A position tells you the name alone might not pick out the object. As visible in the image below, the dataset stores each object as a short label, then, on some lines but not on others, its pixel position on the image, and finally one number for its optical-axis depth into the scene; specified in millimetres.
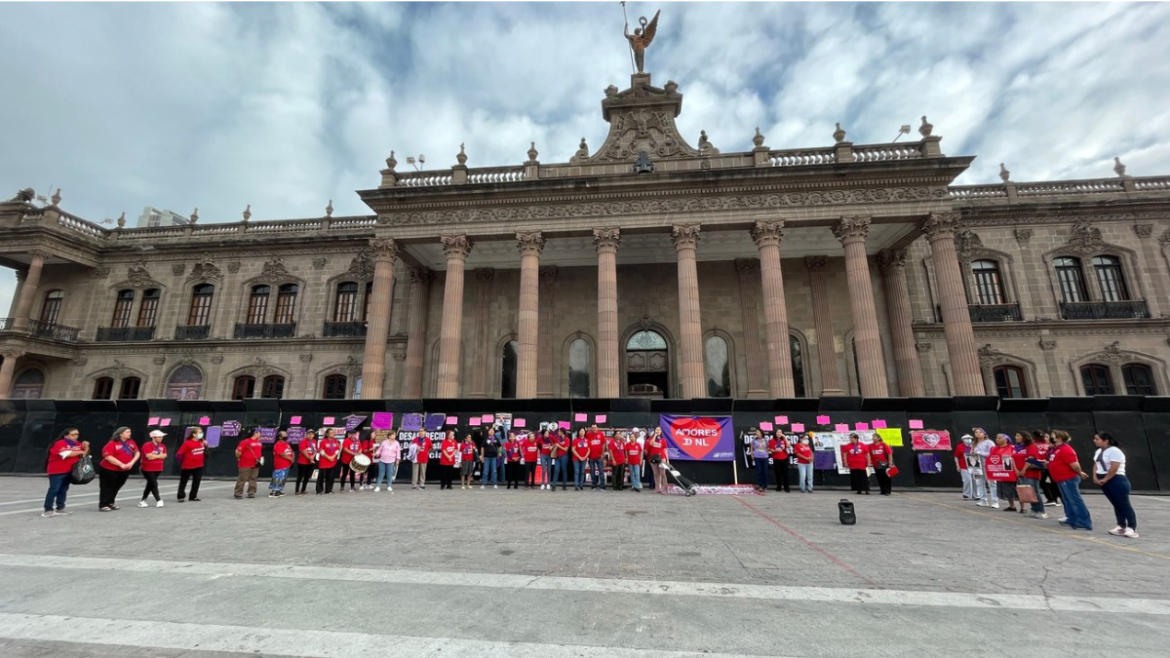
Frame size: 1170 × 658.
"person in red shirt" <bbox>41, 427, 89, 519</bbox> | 9406
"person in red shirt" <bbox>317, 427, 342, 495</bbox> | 13008
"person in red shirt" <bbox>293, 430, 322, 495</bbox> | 12992
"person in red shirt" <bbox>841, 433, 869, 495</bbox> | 13289
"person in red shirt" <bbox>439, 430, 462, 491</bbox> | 14328
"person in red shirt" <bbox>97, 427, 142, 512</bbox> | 9891
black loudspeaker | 8367
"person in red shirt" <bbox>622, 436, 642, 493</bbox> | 13695
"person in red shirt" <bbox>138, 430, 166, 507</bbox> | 10578
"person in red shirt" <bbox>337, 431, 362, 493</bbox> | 13891
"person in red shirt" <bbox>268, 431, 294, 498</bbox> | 12430
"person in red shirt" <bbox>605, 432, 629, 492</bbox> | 13883
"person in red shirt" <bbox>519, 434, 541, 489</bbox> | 14492
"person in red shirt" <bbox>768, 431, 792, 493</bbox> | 13625
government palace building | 20266
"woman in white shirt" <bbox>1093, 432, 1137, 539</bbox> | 7864
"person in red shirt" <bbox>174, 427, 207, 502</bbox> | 11031
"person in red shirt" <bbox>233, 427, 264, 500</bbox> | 11953
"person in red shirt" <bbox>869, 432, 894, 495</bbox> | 13219
